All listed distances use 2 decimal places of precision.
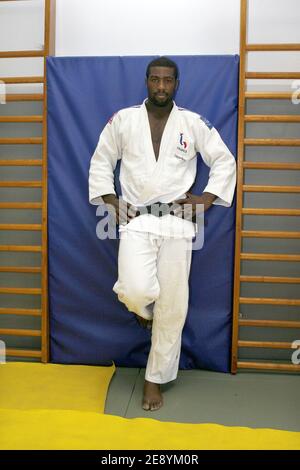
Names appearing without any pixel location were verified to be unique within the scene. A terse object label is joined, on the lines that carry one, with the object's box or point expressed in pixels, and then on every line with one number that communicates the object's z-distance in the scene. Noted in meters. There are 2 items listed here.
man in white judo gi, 2.40
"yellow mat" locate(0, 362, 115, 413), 2.38
